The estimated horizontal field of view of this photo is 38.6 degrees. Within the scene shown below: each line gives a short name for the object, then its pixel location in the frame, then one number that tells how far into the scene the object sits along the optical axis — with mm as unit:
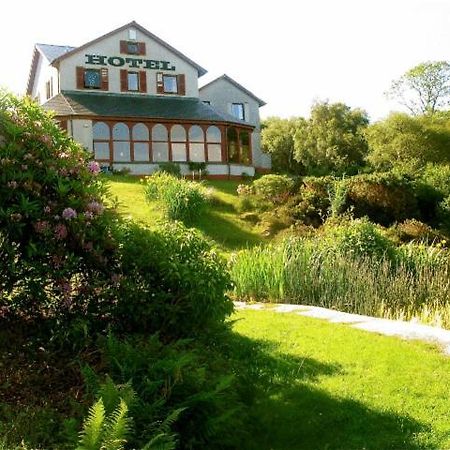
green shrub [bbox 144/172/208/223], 23219
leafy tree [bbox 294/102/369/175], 49562
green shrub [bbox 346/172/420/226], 25469
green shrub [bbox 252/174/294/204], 26884
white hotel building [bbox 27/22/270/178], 35656
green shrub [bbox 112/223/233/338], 6539
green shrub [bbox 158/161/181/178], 33403
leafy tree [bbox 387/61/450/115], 53469
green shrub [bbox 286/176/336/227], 25281
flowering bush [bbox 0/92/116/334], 5984
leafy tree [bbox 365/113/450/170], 40781
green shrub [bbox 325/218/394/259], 15688
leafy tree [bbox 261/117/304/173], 54906
